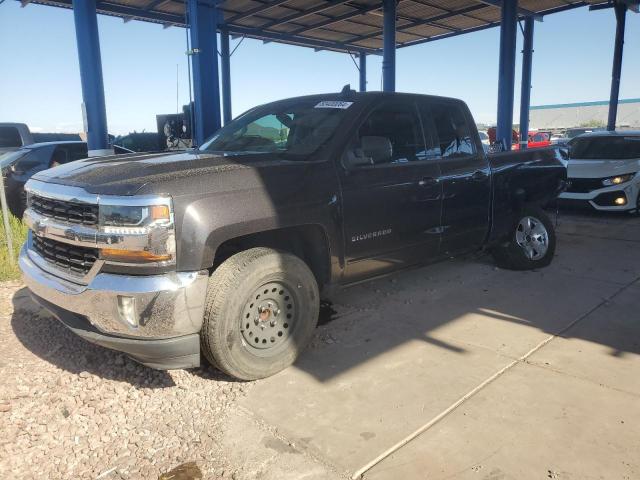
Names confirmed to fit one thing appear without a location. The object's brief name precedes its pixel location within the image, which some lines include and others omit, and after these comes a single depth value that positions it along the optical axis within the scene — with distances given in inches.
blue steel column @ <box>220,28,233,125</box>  670.5
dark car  317.4
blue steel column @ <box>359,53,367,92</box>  813.2
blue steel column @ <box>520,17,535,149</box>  645.3
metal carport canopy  539.8
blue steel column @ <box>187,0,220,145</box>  307.0
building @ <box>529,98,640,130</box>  2541.8
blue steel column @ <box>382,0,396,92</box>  530.6
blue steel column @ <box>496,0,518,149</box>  514.3
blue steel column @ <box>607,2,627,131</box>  636.7
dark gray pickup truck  108.3
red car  928.7
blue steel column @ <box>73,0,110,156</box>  387.2
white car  352.8
